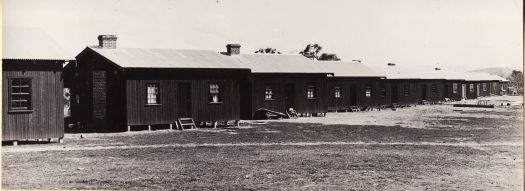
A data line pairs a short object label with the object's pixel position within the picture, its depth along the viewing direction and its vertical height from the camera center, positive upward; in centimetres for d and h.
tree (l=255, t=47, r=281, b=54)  6569 +549
